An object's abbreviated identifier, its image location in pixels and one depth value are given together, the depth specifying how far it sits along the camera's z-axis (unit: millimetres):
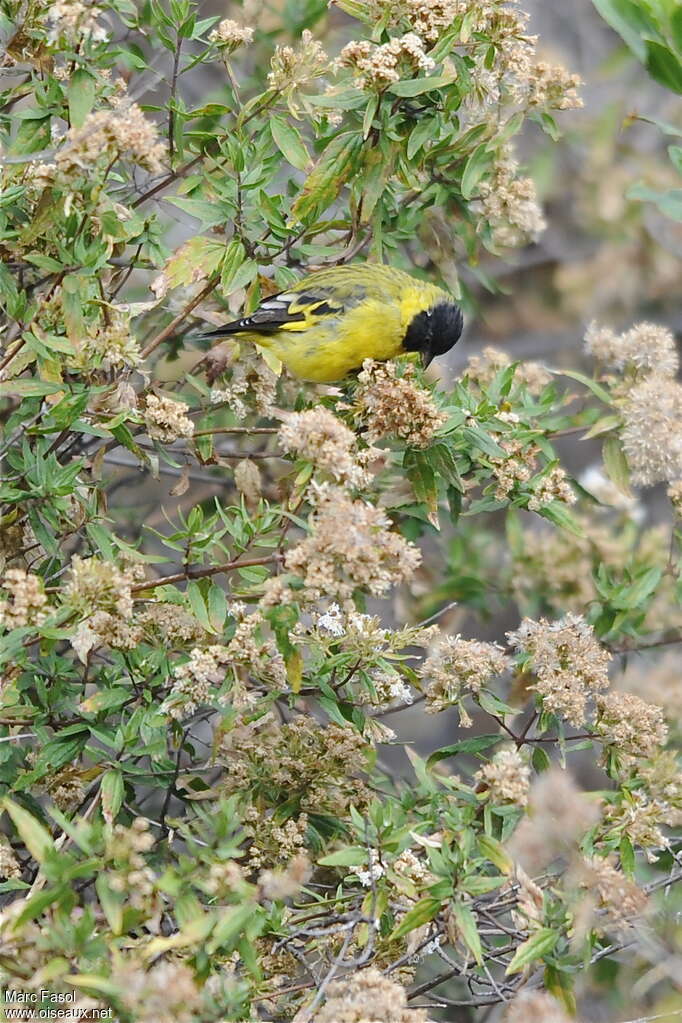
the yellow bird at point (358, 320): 7582
